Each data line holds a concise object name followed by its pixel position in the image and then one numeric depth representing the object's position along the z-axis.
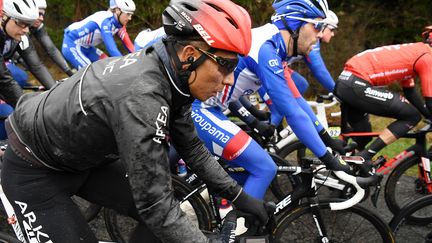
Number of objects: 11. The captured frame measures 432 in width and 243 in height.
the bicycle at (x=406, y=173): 4.51
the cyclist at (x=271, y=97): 3.41
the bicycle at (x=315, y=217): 3.37
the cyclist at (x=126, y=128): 1.81
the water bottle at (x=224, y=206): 3.66
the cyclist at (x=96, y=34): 7.61
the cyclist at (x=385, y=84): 4.82
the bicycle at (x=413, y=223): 3.60
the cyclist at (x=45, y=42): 6.45
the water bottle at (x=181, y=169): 4.28
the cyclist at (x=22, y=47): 3.97
